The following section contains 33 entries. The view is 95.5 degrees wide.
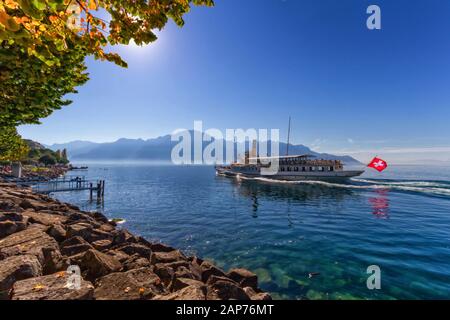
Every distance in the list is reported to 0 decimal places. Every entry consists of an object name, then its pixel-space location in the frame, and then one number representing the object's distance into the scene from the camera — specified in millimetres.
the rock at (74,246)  7465
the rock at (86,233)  9203
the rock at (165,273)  7018
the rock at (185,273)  7195
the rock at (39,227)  8422
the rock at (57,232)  8641
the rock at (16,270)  4676
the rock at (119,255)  7976
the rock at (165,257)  8959
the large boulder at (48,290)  4320
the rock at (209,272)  8702
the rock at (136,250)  9094
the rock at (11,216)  8692
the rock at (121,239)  10108
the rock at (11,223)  7633
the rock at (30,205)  13819
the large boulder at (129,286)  5293
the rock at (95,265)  6281
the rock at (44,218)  9953
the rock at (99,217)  18744
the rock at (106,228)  13559
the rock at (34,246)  5986
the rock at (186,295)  5188
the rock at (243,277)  8711
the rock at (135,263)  7200
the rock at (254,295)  6846
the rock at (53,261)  5930
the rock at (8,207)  10570
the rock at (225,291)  6354
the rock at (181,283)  6241
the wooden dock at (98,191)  33922
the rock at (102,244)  8922
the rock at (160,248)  11460
